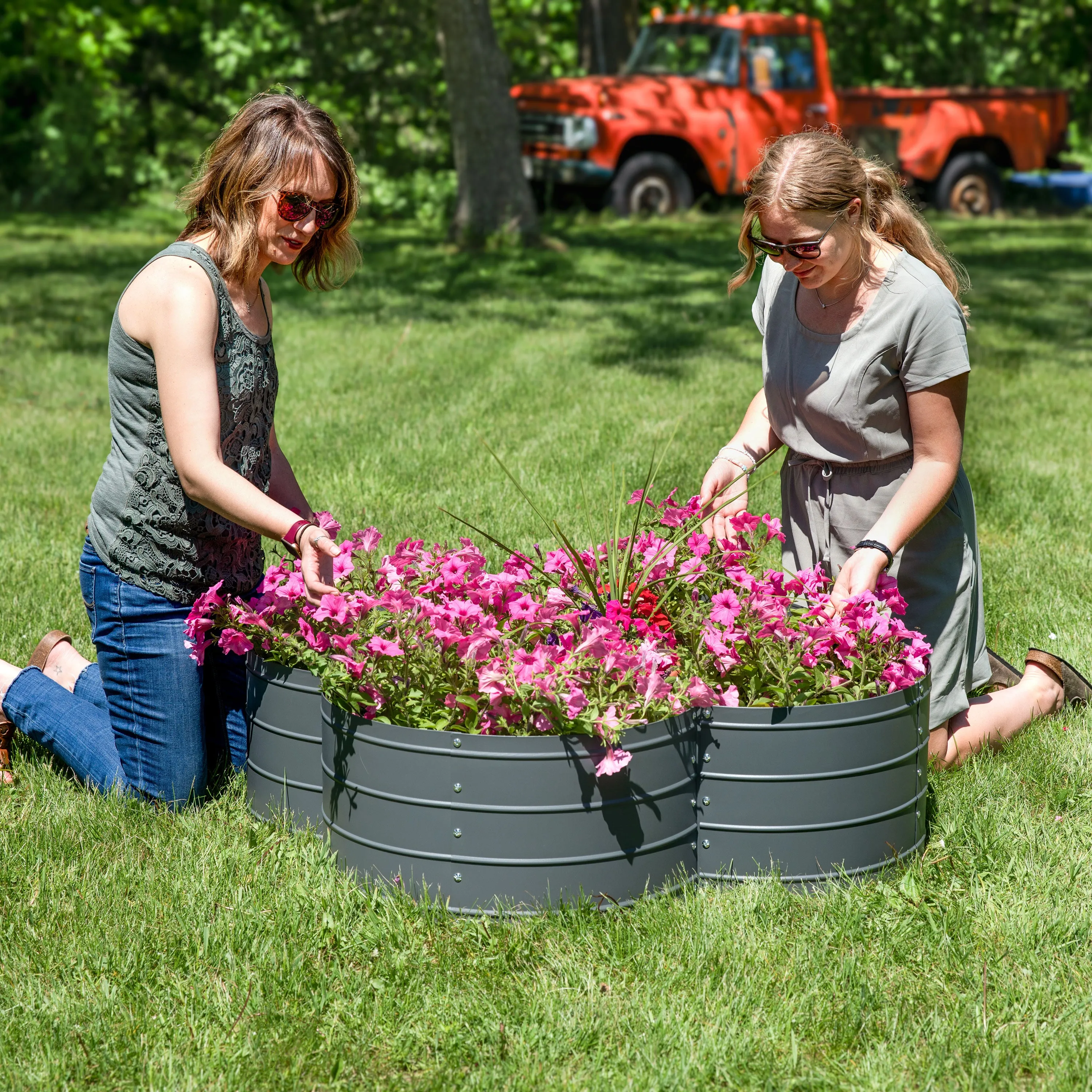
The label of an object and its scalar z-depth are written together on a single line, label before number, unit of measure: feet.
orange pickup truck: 44.39
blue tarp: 55.16
